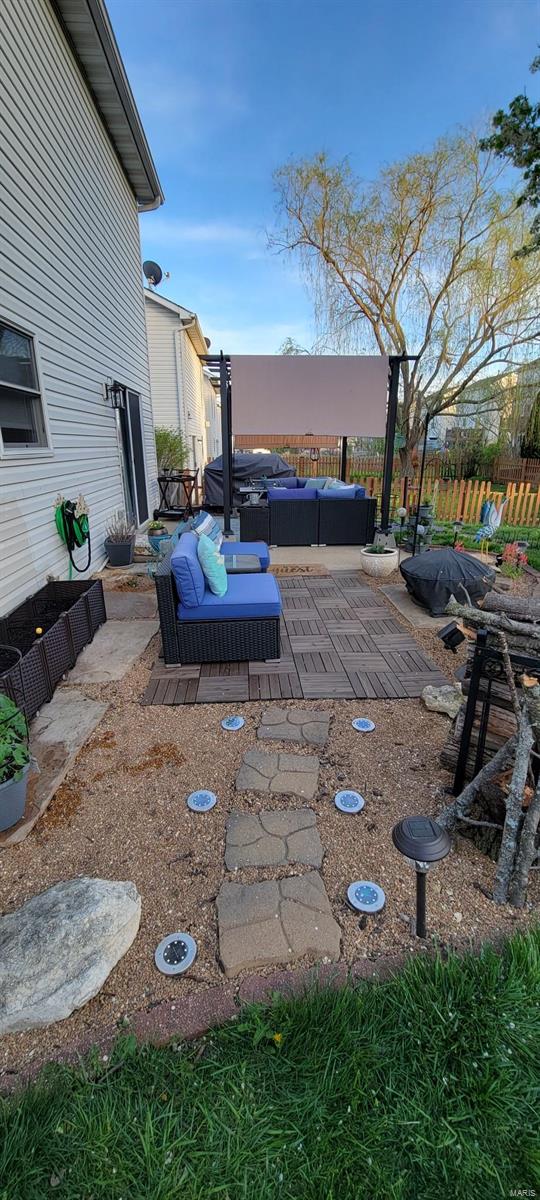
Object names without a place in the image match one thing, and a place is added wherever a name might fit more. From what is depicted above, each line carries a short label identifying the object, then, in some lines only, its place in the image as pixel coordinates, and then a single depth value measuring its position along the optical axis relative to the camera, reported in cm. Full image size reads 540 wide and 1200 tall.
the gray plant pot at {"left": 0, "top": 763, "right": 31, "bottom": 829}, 221
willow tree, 1077
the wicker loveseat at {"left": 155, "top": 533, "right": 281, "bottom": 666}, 361
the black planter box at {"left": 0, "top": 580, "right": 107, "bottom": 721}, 302
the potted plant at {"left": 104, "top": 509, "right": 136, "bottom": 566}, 665
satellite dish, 1401
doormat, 654
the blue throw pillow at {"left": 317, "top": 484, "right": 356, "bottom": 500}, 775
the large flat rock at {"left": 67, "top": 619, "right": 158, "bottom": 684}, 378
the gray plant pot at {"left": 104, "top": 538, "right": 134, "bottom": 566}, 664
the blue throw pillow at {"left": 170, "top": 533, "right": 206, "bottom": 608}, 356
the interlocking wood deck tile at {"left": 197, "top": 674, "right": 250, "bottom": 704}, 342
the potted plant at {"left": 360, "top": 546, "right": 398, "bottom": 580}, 623
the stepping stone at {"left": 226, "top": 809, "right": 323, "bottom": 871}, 211
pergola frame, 765
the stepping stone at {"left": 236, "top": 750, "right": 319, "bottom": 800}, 253
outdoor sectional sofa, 775
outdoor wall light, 689
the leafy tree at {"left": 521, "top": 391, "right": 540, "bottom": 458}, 1320
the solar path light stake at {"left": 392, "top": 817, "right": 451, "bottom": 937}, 142
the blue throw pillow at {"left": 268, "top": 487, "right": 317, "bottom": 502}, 788
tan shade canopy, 790
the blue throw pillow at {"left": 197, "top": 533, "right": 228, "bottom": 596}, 374
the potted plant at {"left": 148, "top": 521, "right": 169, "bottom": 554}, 683
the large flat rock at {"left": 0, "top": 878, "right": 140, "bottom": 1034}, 153
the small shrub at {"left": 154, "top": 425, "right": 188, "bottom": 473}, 1266
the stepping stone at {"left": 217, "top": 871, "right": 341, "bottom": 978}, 171
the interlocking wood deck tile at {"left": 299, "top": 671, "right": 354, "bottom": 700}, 345
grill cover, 1189
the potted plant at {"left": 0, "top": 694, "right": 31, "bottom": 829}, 218
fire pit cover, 478
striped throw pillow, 444
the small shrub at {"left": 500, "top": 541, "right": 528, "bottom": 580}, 566
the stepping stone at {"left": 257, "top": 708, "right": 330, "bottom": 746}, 295
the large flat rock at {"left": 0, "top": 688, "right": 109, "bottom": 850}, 237
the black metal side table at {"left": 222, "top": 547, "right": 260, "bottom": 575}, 471
